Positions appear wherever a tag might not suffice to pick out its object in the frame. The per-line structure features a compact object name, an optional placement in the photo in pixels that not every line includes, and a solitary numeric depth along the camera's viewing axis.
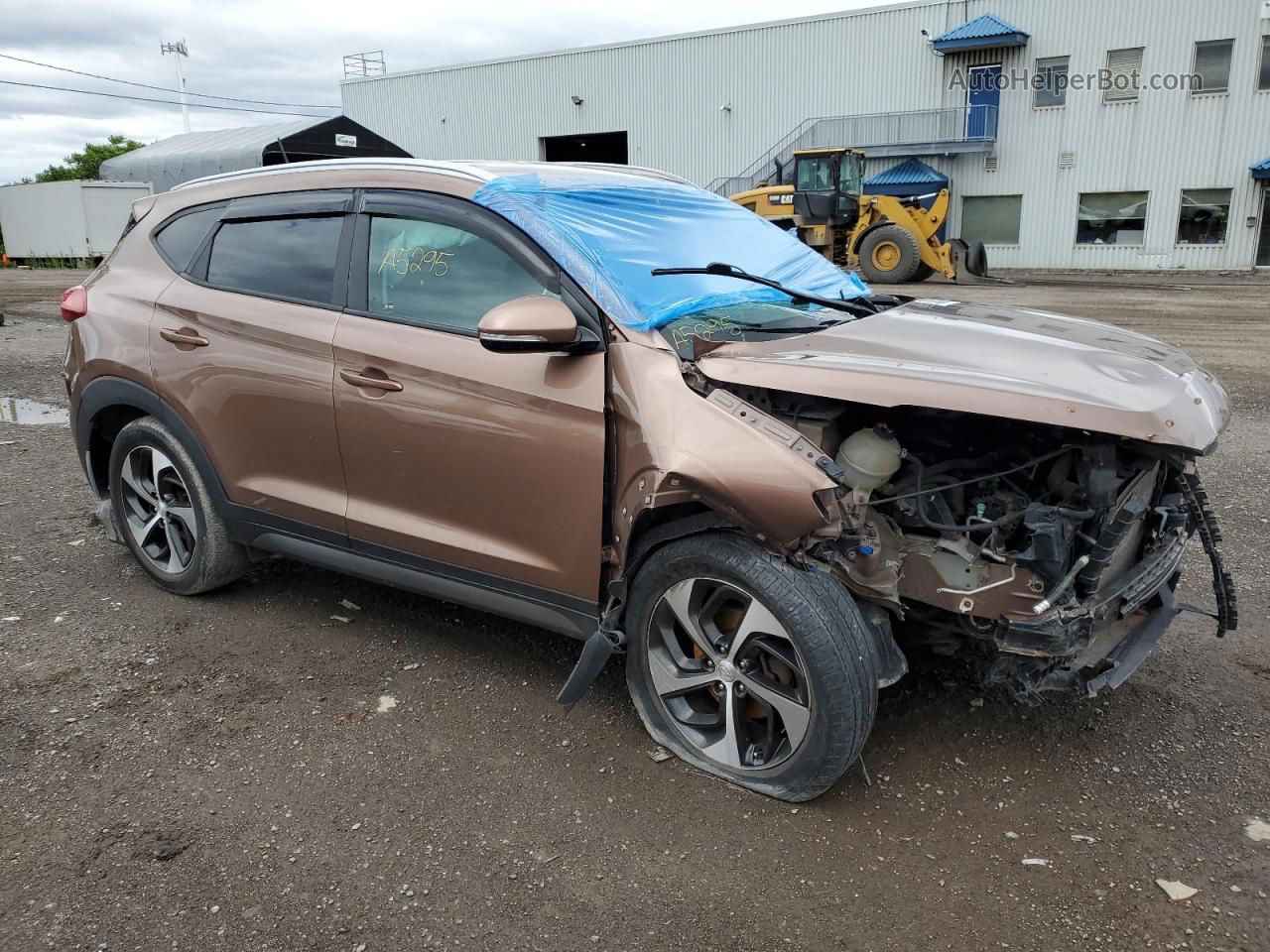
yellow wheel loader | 19.91
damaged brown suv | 2.61
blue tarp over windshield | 3.01
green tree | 51.00
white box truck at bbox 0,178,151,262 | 28.16
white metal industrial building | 26.59
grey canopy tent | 26.31
